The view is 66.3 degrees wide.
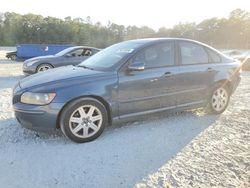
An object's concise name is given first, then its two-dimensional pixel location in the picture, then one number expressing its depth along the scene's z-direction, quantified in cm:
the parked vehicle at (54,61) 730
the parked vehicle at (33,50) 1335
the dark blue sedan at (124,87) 273
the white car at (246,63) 974
